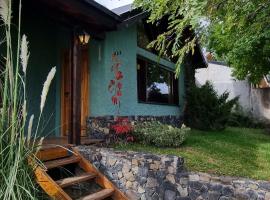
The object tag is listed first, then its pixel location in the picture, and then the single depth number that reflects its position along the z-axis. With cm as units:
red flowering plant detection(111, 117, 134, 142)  455
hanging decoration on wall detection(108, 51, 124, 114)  486
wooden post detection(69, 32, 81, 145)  366
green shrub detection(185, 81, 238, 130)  738
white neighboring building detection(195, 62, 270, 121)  1138
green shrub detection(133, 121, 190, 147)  468
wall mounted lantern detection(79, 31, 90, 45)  391
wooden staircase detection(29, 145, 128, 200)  257
